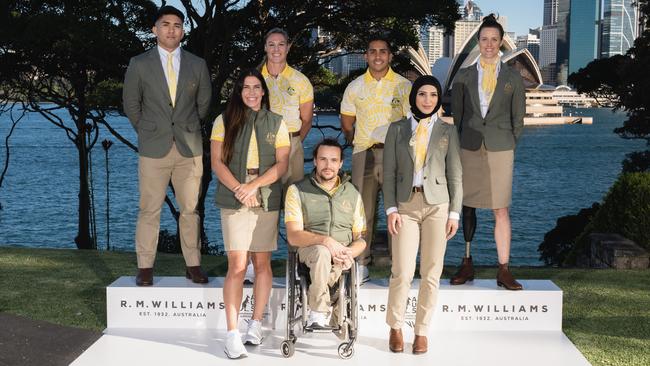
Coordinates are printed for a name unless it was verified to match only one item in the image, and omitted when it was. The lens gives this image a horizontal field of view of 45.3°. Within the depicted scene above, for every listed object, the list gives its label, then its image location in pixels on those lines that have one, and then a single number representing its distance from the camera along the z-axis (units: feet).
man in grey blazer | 13.89
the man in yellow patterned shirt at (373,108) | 14.26
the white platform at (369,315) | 13.96
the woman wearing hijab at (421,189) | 12.39
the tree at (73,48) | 31.65
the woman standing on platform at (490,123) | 13.83
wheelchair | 12.32
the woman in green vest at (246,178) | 12.73
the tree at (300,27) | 33.73
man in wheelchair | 12.27
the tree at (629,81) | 42.06
